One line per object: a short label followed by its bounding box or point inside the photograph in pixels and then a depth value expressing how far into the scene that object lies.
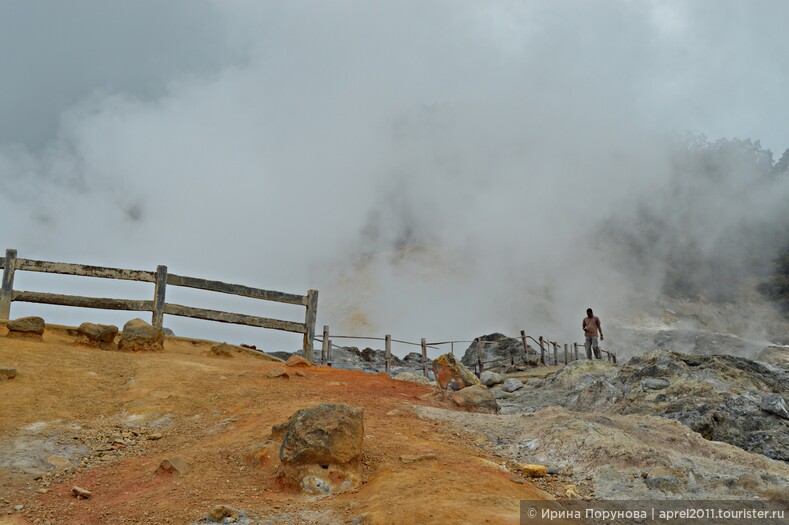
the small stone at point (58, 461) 5.94
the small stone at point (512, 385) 15.30
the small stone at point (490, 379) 16.92
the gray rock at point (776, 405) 8.73
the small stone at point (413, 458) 5.72
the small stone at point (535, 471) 5.70
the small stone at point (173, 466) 5.64
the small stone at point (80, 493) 5.25
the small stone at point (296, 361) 11.79
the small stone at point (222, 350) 12.04
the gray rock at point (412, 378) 13.98
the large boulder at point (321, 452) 5.23
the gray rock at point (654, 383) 10.23
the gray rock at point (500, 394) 14.03
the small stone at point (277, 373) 9.85
